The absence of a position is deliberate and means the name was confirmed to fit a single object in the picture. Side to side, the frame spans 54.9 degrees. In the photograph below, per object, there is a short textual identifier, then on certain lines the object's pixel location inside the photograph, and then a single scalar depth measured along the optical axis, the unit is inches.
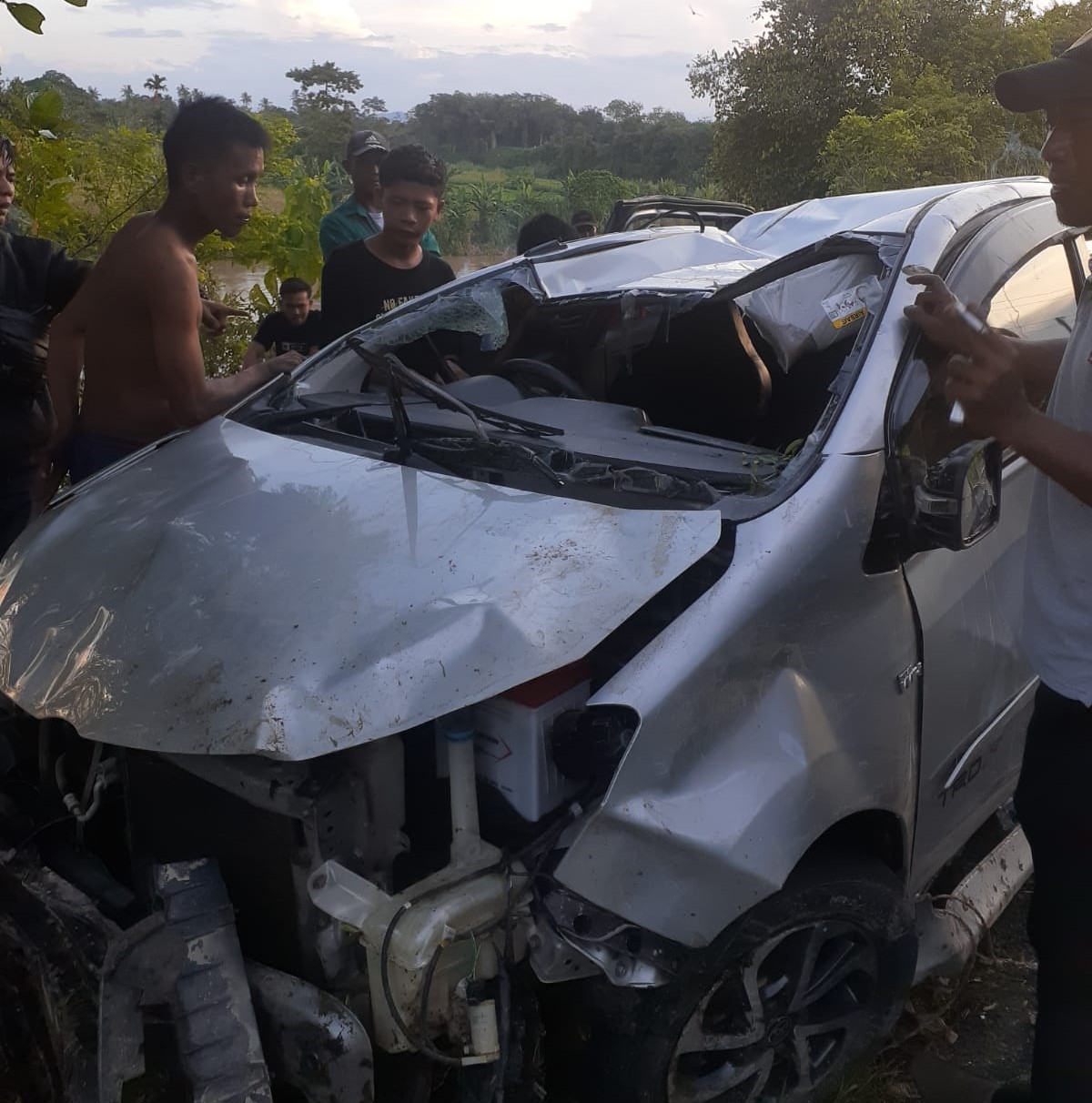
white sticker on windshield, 91.1
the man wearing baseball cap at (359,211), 195.6
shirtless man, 114.3
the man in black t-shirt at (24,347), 129.4
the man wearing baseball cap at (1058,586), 65.5
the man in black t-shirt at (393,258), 156.5
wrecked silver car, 63.4
